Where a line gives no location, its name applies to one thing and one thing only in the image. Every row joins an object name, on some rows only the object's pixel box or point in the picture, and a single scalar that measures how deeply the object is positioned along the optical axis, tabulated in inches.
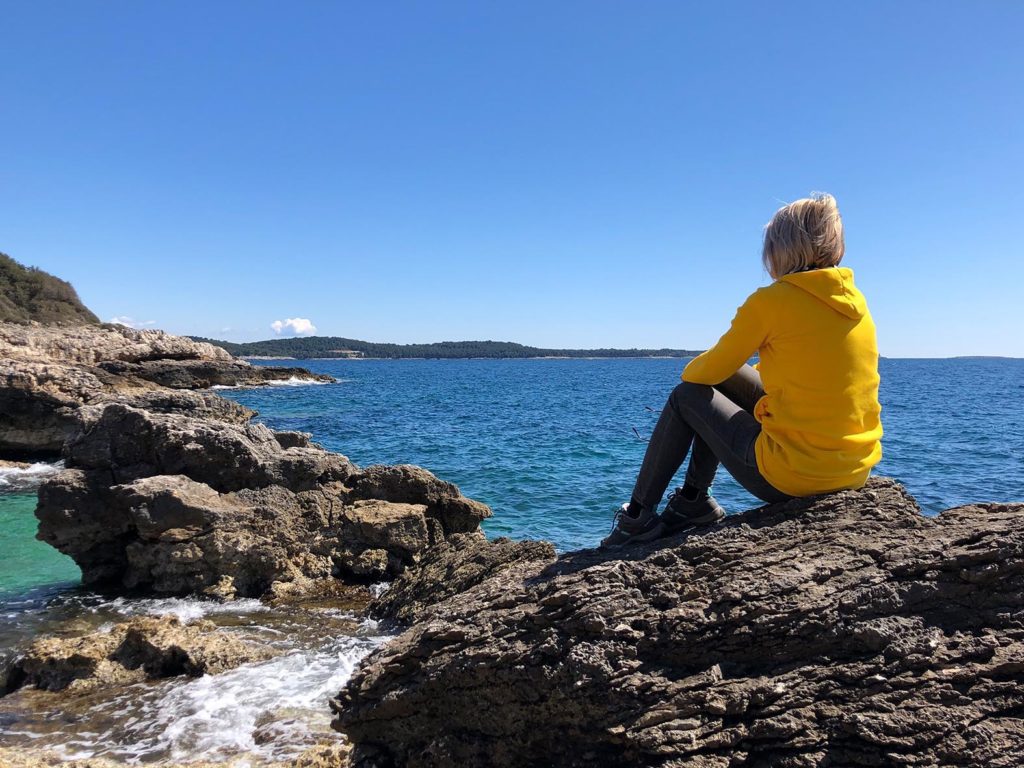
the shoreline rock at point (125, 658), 275.4
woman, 162.4
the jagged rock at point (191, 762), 204.4
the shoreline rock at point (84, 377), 880.3
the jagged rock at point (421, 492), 447.8
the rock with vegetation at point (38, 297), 2246.7
